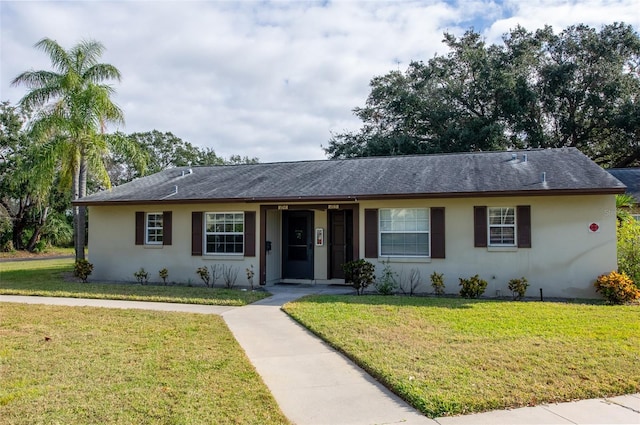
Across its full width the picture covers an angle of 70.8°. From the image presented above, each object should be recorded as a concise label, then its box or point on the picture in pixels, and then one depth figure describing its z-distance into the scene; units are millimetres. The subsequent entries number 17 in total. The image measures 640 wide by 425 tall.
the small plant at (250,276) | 12681
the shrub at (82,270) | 13719
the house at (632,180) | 15047
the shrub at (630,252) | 11086
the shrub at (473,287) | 10633
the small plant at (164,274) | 13320
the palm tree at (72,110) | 15086
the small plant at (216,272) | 13200
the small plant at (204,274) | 13039
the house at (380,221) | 10891
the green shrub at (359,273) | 11336
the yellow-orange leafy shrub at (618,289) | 9859
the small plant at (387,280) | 11570
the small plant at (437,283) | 11109
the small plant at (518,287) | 10625
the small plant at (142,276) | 13438
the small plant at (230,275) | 13070
